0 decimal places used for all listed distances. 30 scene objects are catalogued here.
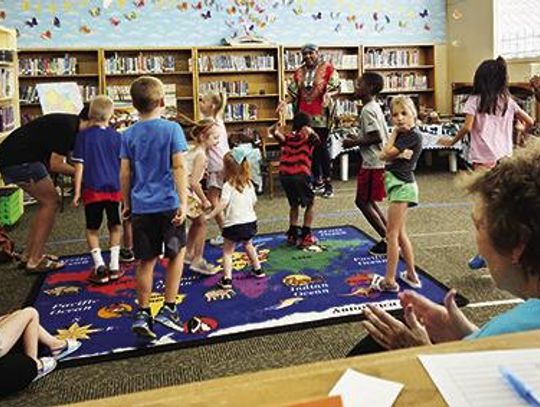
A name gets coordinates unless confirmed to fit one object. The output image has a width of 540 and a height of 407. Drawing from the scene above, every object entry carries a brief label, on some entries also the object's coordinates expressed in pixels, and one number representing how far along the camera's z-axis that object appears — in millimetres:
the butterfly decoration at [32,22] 7370
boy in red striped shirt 4355
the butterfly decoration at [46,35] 7441
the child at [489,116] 3629
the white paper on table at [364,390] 852
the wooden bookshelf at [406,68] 8383
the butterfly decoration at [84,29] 7523
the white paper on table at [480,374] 845
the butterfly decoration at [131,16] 7608
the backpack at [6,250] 4359
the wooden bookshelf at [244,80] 7844
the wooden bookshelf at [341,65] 8055
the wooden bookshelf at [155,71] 7578
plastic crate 5414
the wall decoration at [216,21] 7438
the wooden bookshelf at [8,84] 6043
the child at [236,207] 3582
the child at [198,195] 3664
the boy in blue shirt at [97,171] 3834
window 7293
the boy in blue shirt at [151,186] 2807
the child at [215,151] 4164
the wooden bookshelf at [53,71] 7355
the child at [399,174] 3261
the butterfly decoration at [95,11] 7523
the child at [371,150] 3965
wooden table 856
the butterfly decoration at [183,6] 7727
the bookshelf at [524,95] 6961
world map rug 2895
